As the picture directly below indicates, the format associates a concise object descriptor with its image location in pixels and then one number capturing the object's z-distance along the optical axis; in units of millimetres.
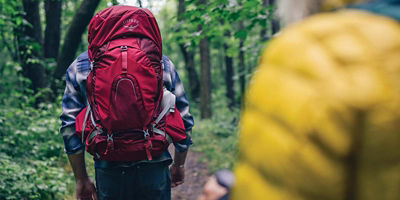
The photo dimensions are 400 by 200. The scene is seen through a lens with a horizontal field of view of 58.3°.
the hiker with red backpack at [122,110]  2154
